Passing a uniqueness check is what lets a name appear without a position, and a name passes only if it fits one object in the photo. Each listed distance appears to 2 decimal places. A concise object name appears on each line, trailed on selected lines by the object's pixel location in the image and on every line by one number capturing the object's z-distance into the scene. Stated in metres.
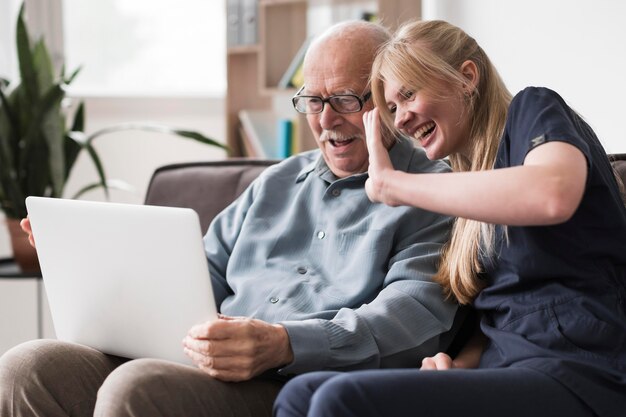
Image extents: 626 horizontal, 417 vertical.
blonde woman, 1.24
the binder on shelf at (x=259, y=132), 3.69
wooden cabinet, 3.57
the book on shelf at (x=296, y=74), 3.47
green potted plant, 3.02
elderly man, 1.44
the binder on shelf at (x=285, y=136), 3.51
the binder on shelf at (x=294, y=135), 3.52
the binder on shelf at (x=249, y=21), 3.71
